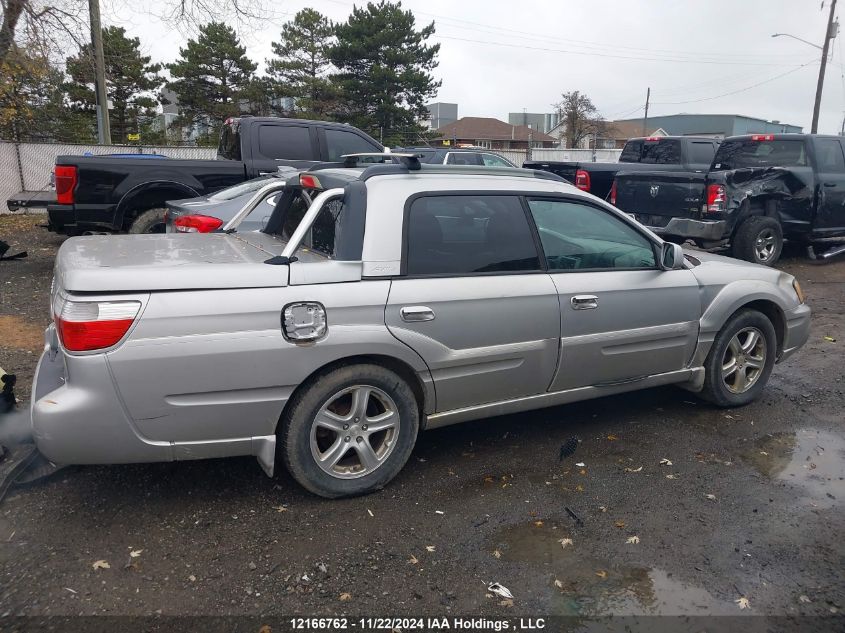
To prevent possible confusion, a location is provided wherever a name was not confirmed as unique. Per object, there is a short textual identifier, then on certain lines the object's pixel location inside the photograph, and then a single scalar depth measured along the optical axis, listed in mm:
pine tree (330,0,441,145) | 33750
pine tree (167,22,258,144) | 33844
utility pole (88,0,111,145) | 14939
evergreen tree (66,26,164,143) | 28562
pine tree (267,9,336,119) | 34969
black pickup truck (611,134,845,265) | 9453
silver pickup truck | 3080
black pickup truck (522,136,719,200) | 12656
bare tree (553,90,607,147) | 56844
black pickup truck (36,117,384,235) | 8531
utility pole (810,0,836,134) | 31062
